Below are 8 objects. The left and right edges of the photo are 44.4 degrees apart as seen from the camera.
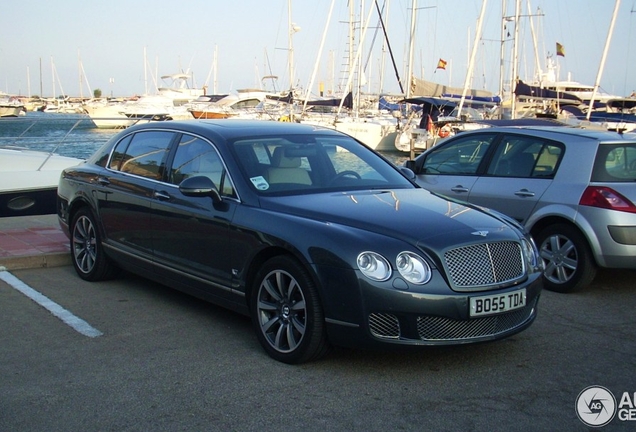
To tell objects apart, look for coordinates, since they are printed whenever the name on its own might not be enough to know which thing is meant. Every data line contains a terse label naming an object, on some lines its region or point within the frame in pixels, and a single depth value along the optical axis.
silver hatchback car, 7.16
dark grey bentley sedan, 4.80
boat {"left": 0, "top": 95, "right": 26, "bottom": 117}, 62.16
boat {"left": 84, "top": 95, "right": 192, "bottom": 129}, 55.23
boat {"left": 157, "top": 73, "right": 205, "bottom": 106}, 67.62
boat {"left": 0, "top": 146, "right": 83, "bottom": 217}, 10.88
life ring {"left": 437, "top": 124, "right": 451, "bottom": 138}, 32.22
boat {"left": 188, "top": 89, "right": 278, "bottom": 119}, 42.78
